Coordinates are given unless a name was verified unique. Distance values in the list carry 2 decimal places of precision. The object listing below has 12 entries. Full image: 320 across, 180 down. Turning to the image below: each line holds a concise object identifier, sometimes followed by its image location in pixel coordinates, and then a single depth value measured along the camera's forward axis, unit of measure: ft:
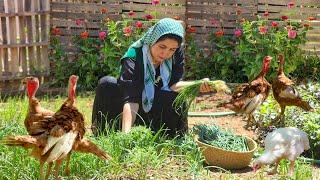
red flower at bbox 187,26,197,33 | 32.88
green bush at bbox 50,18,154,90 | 30.91
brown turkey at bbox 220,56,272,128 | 21.48
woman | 16.60
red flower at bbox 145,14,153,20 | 31.63
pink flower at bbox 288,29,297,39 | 30.83
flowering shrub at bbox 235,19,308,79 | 31.19
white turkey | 16.12
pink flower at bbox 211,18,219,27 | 33.13
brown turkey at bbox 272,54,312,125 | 21.80
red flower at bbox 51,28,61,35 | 31.56
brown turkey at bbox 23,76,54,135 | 13.53
